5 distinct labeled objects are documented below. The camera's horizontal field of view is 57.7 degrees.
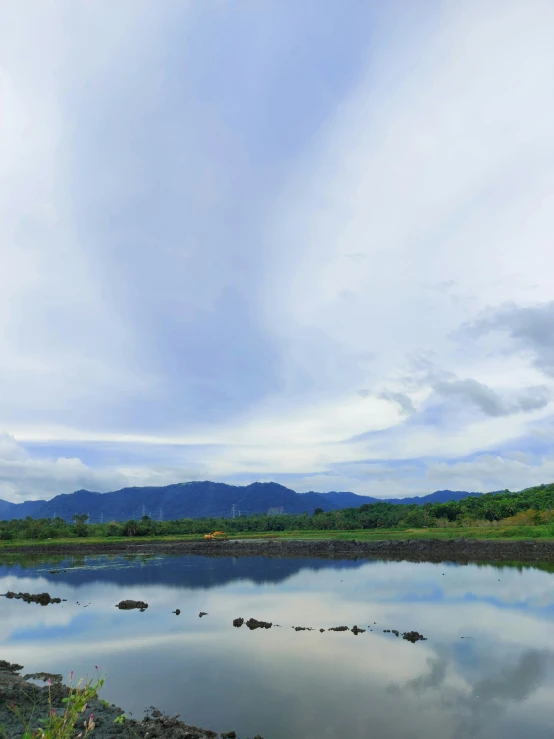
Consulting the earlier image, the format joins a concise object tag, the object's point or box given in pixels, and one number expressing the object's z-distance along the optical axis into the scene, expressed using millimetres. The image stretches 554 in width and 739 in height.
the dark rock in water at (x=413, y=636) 19953
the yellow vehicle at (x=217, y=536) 72531
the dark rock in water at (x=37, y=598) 31875
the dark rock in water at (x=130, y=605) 28759
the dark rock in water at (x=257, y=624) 23578
